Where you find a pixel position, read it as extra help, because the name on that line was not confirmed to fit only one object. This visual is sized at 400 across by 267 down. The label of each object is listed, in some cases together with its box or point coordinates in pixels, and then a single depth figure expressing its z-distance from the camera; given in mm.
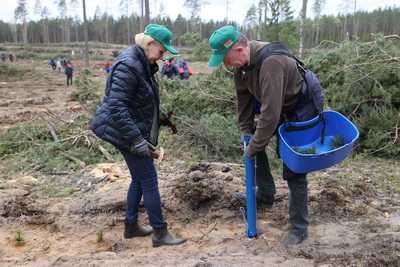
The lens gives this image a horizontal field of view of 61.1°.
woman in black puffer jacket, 2596
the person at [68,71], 18878
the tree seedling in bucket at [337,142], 2881
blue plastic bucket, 2498
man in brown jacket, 2498
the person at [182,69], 9781
